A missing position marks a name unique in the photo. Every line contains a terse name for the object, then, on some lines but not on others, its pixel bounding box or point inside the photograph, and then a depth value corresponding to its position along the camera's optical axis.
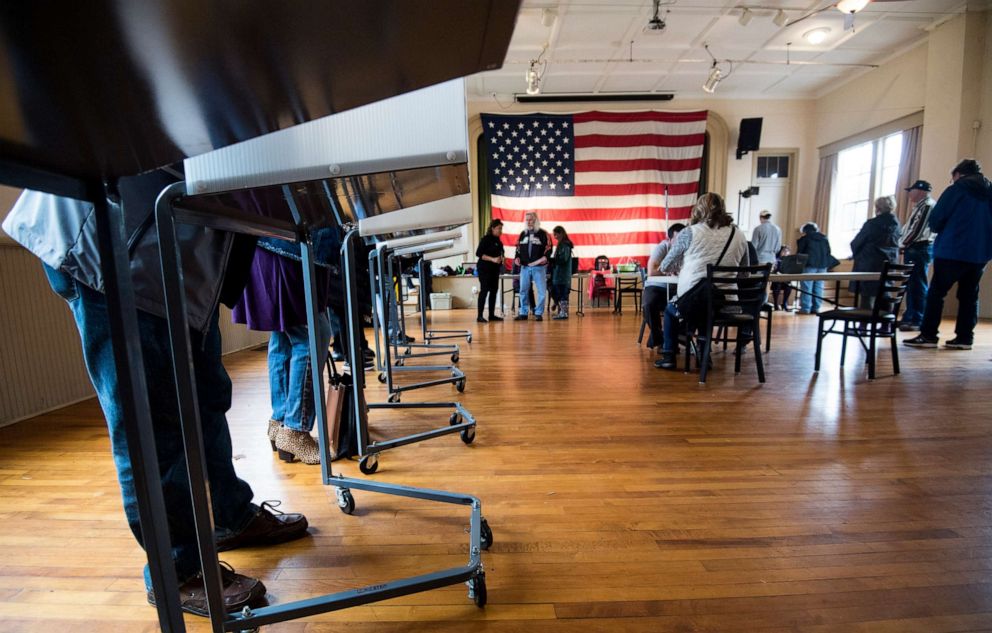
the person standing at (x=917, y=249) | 4.16
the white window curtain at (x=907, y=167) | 6.08
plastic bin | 7.59
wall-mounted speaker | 7.90
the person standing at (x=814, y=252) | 6.58
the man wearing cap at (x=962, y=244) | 3.41
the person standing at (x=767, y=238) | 6.45
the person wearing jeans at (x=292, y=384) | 1.59
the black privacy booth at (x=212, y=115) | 0.31
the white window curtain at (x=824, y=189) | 7.72
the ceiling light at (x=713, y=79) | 6.37
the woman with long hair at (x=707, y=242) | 2.59
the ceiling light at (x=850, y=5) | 4.45
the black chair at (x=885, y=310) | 2.58
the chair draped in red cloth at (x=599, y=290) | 7.65
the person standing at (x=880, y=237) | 4.72
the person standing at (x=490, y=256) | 5.45
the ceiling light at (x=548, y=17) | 5.30
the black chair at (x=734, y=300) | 2.50
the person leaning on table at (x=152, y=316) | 0.75
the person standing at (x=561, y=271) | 5.84
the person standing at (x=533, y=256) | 5.68
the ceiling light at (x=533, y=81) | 6.42
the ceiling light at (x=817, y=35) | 5.95
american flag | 7.89
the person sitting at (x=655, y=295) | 3.35
